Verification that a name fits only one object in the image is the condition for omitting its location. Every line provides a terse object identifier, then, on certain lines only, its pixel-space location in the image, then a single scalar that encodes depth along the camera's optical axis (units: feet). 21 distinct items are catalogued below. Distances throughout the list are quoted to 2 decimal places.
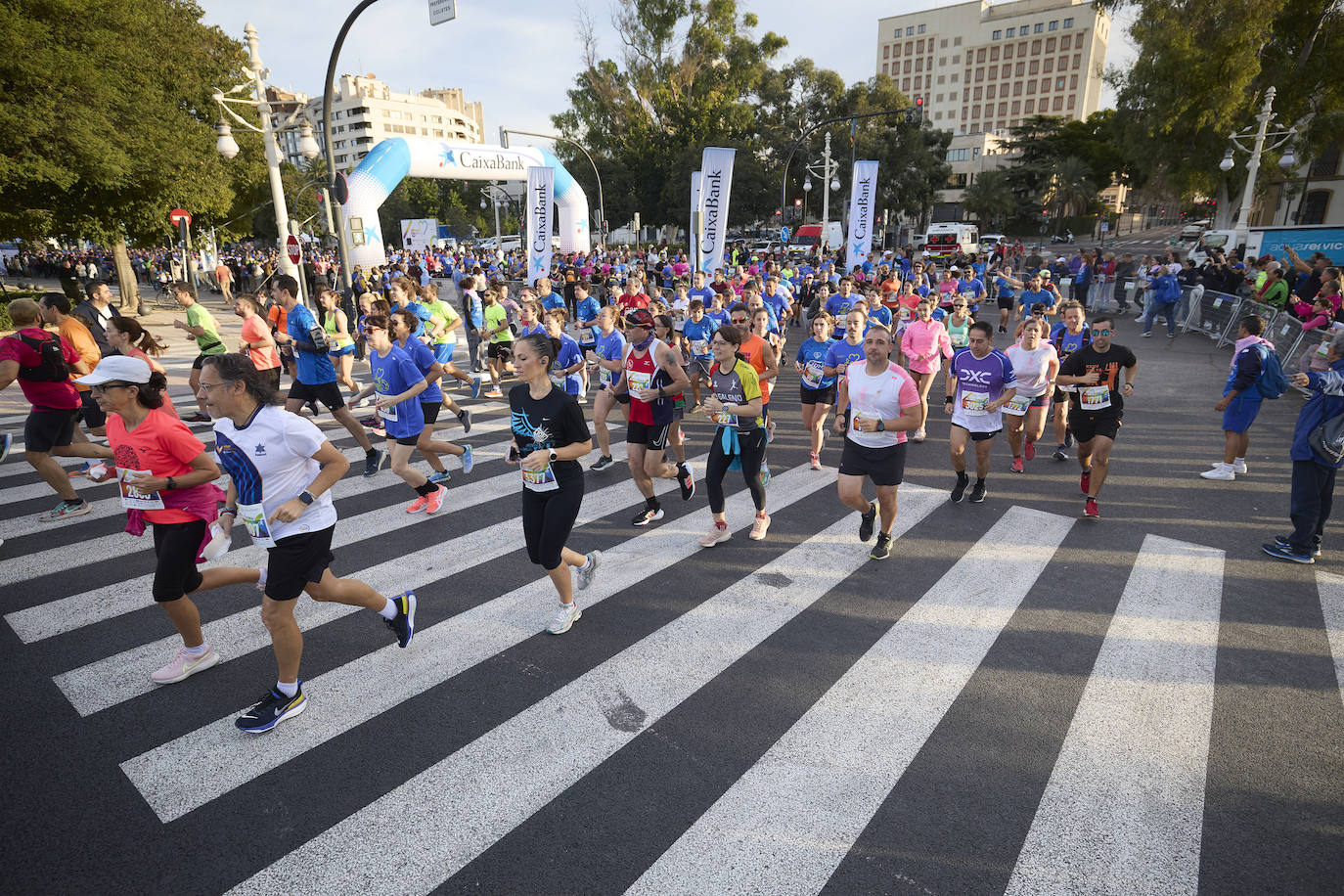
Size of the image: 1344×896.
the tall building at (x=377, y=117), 396.57
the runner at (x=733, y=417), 19.31
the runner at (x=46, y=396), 20.55
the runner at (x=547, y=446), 14.48
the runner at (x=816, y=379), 26.02
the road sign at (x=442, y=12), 37.11
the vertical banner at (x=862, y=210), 70.49
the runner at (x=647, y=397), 20.71
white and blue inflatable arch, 73.15
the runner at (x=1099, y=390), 22.15
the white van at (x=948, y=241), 137.49
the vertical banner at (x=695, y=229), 57.88
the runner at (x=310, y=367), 26.71
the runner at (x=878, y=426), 18.08
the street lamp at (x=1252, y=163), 90.27
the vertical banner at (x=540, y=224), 63.62
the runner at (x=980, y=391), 22.86
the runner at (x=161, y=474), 12.36
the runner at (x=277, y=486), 11.89
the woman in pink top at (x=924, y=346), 30.35
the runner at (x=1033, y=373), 24.98
